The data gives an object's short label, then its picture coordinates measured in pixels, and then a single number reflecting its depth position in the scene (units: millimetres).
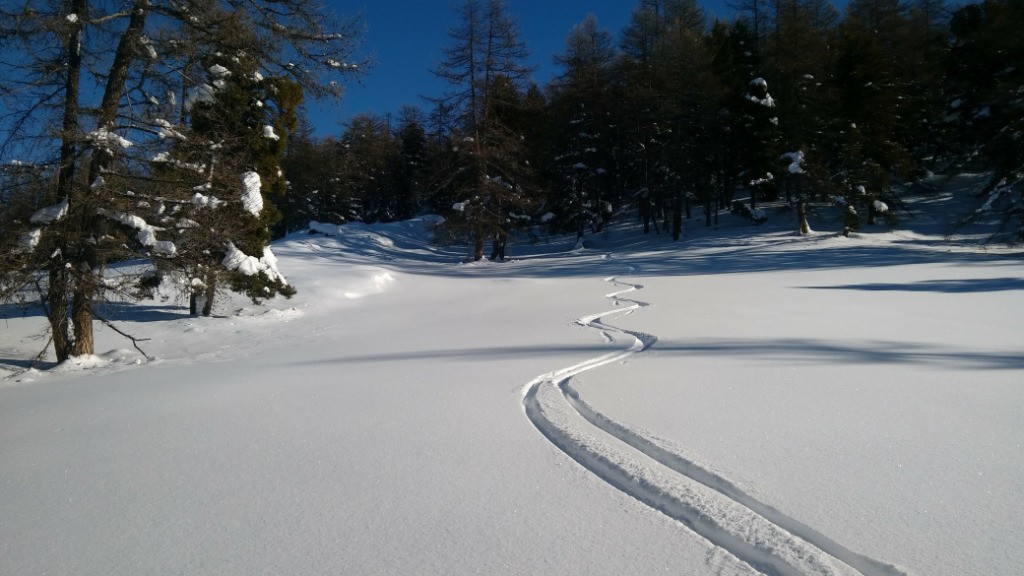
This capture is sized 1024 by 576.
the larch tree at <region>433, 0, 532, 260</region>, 26156
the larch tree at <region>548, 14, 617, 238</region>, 32562
